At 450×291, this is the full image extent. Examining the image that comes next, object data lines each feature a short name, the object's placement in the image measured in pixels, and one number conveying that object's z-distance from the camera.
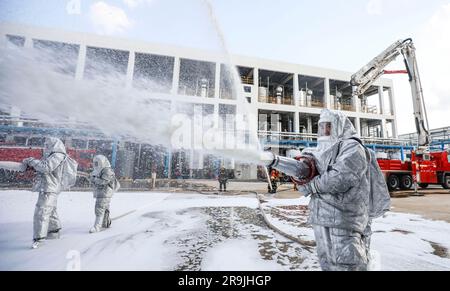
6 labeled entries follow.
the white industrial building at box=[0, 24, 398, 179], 17.75
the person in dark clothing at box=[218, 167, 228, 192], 12.16
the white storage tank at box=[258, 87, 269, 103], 20.95
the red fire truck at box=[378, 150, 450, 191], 11.42
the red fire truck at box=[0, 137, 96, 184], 10.95
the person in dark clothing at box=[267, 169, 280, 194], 11.16
